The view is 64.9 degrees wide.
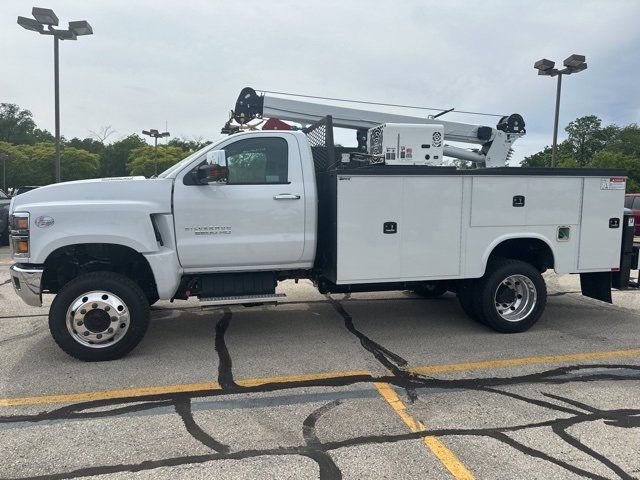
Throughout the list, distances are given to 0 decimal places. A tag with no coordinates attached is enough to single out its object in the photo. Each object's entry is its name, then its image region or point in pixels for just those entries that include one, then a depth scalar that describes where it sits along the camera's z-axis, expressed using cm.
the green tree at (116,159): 6856
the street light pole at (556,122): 1777
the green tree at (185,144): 7409
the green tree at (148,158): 5572
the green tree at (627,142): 6244
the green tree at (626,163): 5050
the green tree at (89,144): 7012
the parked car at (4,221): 1423
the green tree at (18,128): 7575
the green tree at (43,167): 5169
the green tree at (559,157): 6059
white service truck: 477
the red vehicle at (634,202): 1571
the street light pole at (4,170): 4644
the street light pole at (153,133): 3241
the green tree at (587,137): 6750
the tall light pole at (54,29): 1358
